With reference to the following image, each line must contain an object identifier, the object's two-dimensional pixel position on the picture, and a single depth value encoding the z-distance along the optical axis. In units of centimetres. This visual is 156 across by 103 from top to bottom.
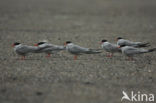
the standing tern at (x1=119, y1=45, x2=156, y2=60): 1756
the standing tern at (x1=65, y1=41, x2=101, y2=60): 1786
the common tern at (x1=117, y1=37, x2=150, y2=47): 1880
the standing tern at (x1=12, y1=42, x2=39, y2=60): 1750
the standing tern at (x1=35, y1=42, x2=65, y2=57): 1781
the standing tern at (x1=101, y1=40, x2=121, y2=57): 1831
